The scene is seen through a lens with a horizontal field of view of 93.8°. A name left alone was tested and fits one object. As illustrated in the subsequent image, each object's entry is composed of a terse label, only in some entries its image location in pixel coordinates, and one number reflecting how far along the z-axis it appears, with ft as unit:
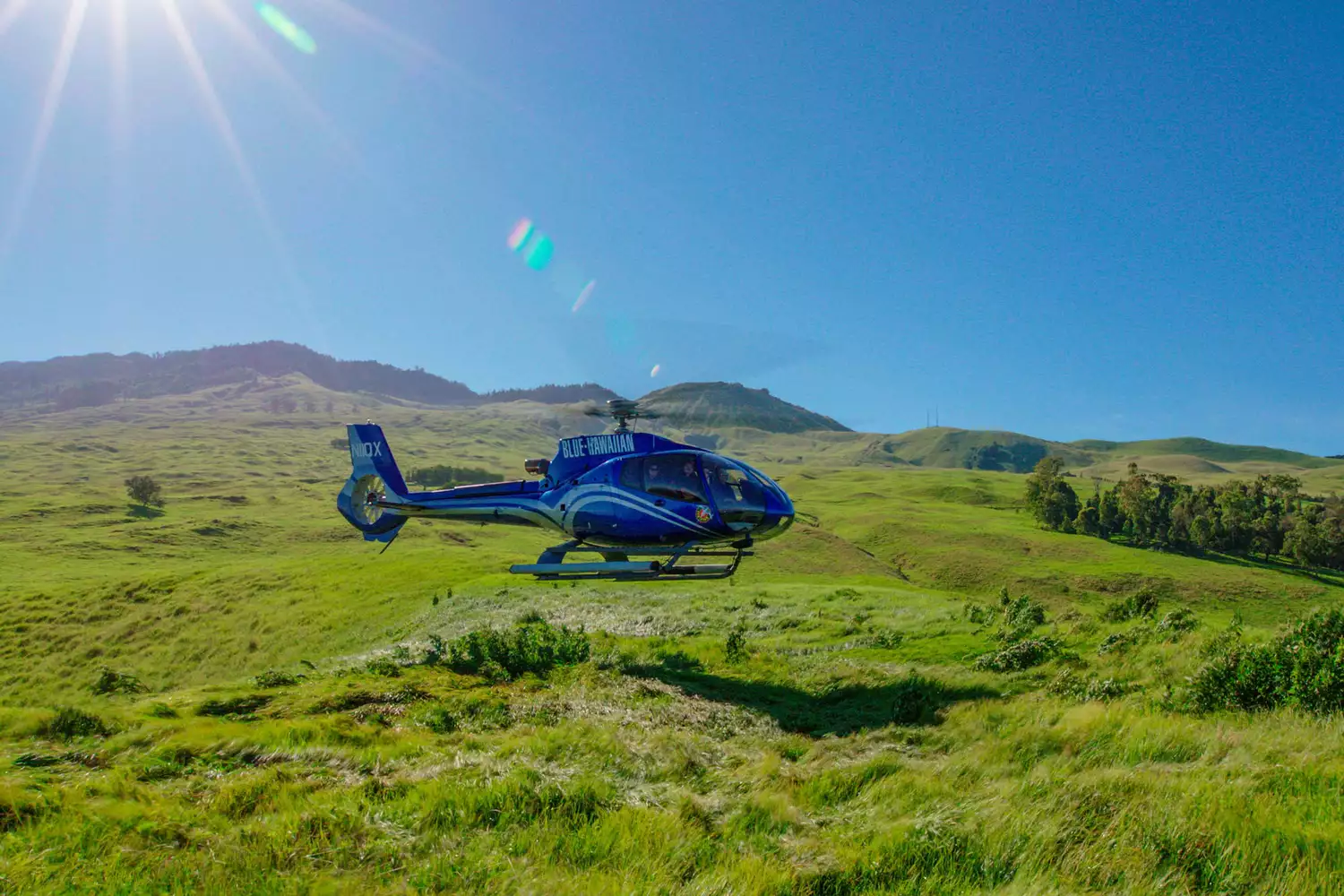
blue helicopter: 65.82
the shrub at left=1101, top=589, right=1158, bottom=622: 65.57
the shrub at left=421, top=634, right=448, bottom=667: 62.44
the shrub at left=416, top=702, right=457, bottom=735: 38.06
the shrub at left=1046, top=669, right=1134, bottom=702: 39.47
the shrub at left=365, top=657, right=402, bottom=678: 55.16
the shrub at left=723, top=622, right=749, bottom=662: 66.64
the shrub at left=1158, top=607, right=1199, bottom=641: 49.82
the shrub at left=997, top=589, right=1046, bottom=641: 61.21
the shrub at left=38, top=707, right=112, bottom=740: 31.99
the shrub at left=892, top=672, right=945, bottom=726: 40.50
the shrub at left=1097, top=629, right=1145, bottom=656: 50.11
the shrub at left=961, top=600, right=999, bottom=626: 77.61
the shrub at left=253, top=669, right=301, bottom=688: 51.24
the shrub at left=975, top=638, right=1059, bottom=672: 51.83
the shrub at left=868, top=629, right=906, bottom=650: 70.69
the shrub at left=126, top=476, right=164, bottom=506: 390.62
